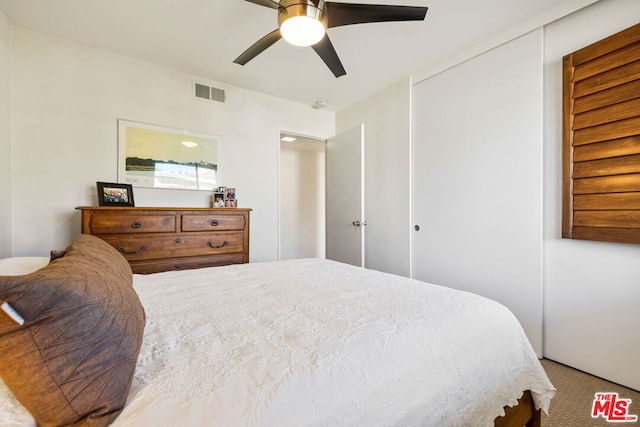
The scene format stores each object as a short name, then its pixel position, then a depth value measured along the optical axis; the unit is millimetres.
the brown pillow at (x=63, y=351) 541
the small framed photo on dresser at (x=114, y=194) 2380
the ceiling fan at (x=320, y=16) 1516
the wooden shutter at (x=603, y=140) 1734
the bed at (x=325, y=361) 631
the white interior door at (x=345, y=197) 3240
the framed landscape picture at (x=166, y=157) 2645
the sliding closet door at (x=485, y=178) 2195
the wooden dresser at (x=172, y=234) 2164
